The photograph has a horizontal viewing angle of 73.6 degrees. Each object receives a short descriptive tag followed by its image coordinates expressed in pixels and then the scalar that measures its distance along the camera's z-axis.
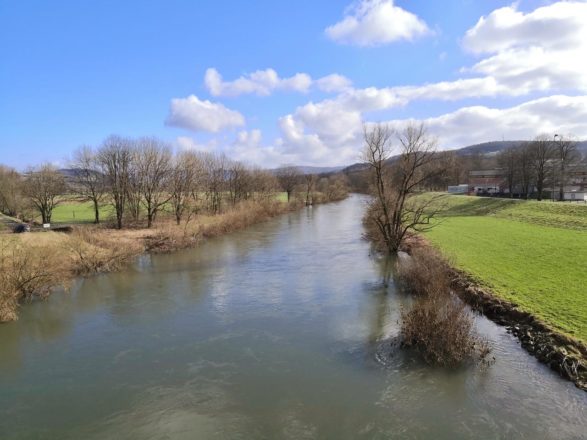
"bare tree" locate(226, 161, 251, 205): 59.62
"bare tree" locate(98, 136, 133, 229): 41.56
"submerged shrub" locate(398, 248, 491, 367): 11.91
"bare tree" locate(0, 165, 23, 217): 50.00
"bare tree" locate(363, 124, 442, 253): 27.31
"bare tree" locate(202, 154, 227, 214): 53.97
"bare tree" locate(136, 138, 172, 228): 42.97
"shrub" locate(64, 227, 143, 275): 25.14
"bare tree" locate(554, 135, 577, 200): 60.46
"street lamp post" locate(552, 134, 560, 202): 60.41
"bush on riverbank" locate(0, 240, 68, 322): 17.19
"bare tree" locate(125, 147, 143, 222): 42.78
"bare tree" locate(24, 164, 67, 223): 44.39
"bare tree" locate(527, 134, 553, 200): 59.12
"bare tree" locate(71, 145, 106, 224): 42.94
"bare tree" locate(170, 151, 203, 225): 45.00
